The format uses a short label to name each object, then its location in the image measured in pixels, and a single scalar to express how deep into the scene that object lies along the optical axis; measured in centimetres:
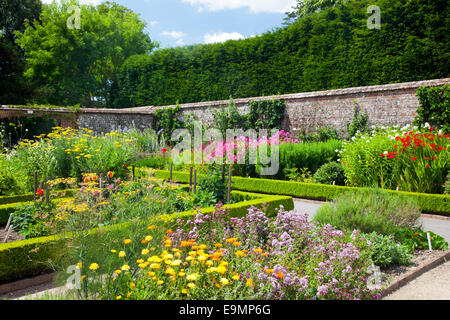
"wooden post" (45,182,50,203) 422
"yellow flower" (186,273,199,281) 230
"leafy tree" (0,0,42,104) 1650
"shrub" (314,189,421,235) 465
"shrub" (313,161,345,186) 852
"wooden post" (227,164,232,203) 571
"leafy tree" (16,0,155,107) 2109
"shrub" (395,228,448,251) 446
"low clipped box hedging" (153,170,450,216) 640
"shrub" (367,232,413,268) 386
